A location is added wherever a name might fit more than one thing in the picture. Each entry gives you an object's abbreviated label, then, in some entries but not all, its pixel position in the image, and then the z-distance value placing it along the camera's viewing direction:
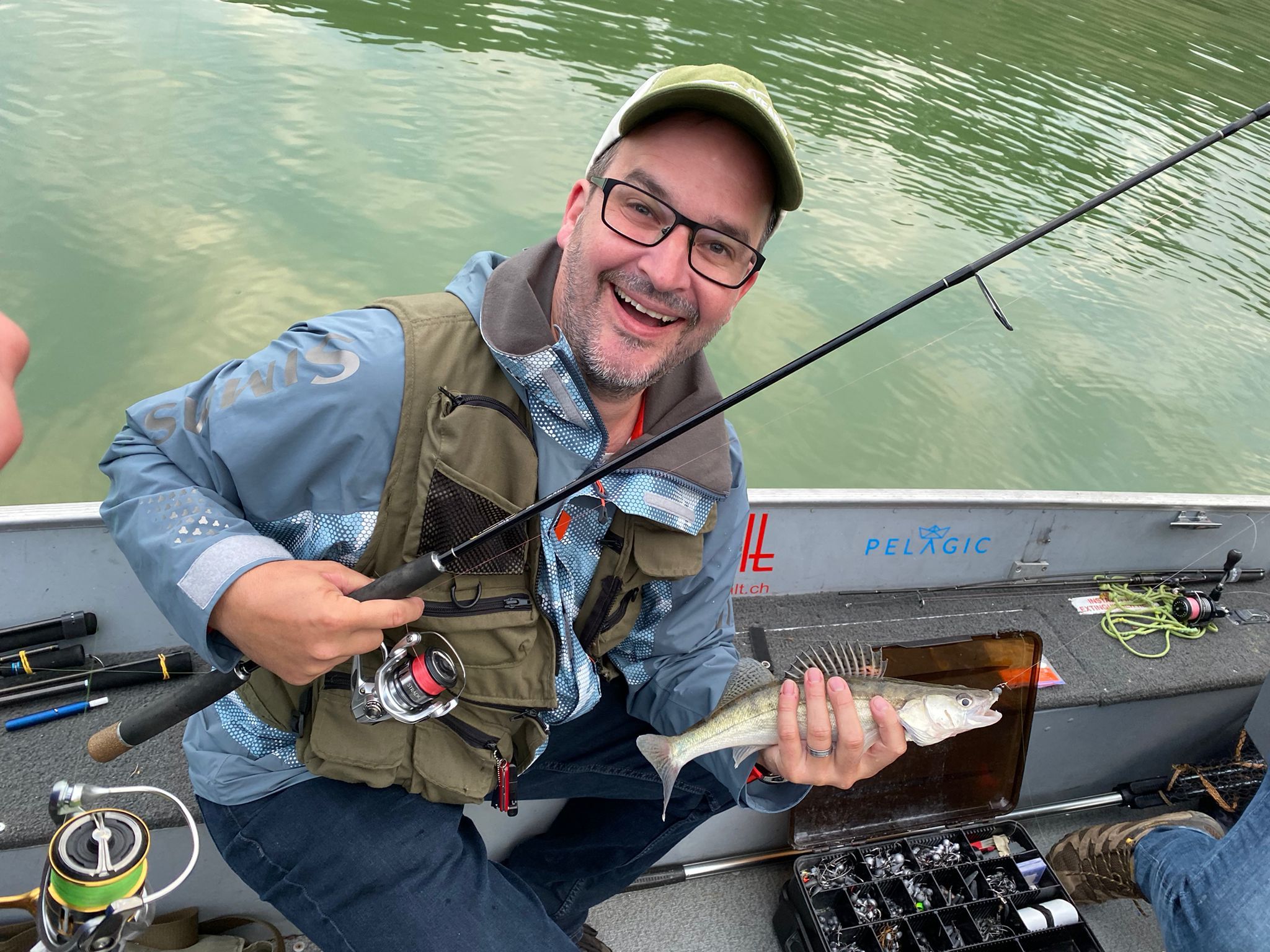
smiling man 0.60
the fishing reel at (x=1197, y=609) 1.21
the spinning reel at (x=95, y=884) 0.53
